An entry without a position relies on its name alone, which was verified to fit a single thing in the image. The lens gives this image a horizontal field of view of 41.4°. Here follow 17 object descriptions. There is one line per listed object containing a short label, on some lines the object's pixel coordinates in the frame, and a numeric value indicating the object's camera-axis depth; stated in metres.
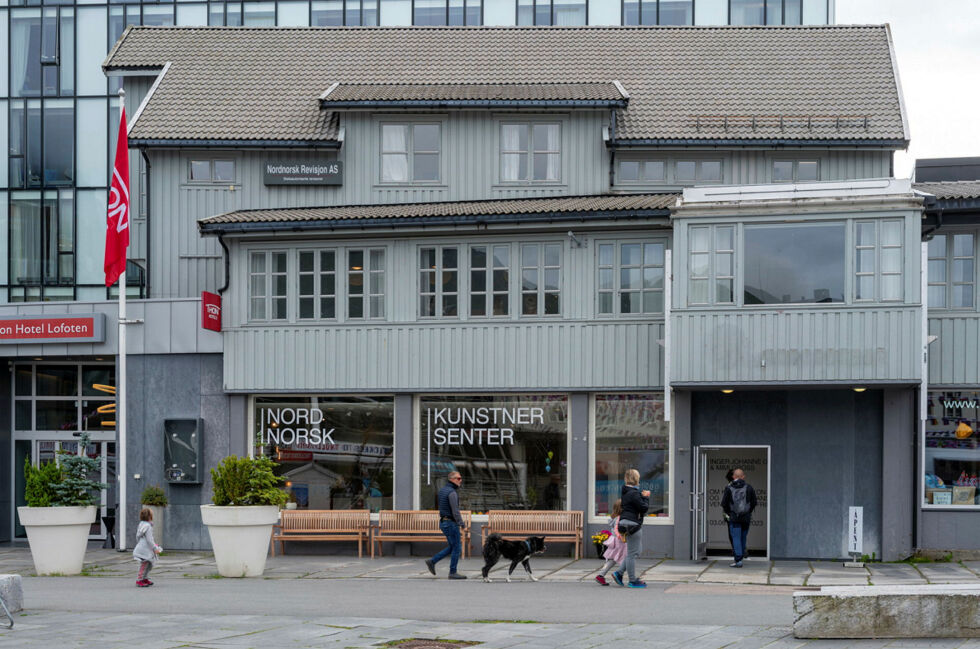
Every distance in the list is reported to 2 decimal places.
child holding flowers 17.98
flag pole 23.25
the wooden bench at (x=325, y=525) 23.03
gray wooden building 21.08
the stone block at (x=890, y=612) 11.98
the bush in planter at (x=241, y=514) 19.34
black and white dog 18.55
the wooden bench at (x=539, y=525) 22.30
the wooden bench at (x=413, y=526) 22.70
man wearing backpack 20.84
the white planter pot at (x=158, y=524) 23.73
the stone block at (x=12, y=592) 14.21
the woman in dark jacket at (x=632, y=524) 17.84
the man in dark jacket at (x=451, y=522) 19.03
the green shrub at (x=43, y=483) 20.27
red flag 23.64
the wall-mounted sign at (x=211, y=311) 23.16
